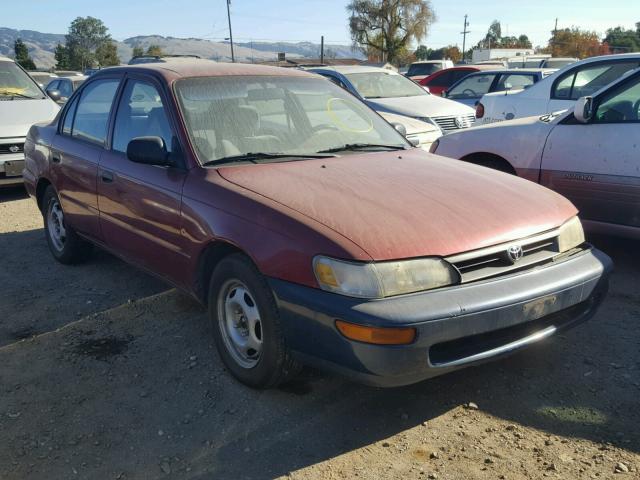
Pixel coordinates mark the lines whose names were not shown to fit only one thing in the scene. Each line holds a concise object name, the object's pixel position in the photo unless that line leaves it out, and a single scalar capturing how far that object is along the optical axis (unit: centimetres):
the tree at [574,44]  6268
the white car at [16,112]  799
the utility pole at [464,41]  7866
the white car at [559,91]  723
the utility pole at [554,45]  6849
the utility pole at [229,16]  5256
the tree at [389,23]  5853
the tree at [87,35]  7711
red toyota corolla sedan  271
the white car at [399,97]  991
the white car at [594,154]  469
